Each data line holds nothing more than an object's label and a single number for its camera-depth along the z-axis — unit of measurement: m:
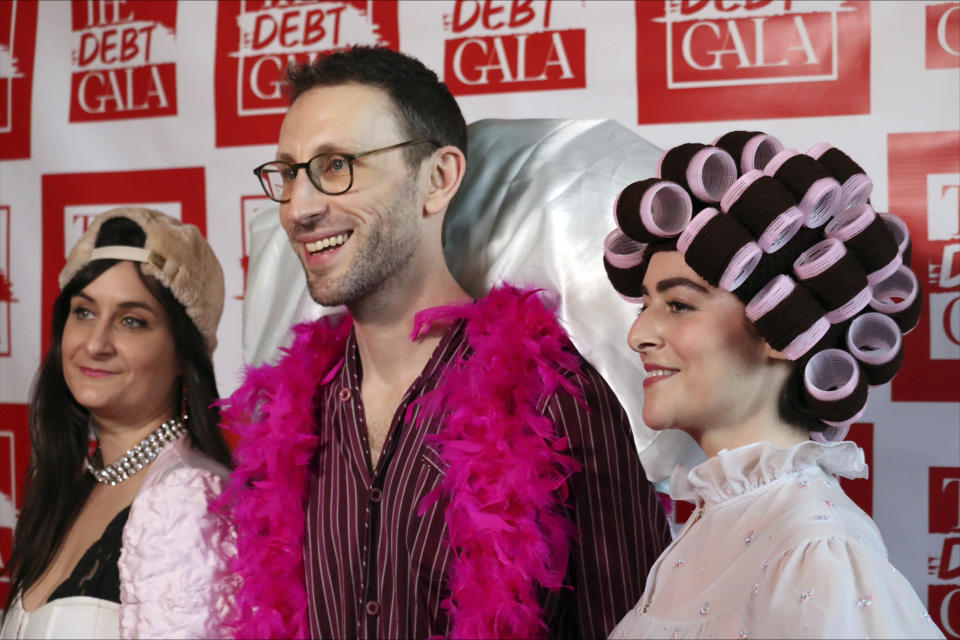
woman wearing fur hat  1.74
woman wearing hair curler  1.11
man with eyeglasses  1.46
